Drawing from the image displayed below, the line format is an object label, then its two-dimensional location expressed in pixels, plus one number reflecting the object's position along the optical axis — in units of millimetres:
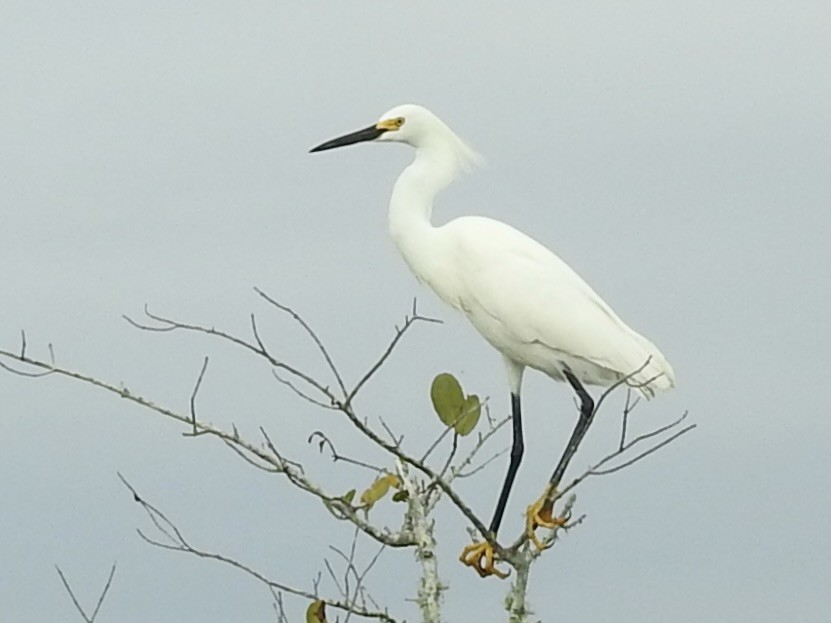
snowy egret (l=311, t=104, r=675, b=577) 16641
